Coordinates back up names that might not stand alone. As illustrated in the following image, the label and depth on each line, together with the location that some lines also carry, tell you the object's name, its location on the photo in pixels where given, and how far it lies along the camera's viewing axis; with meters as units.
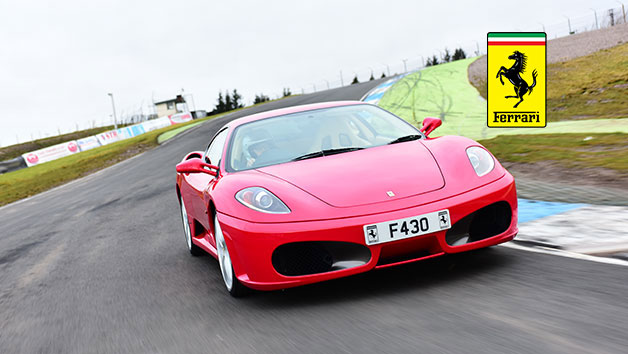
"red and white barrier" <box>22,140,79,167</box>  34.12
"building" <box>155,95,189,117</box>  108.75
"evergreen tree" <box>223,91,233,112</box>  106.25
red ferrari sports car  3.55
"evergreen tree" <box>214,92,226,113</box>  105.81
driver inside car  4.64
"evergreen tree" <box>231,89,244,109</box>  106.62
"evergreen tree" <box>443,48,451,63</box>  69.15
